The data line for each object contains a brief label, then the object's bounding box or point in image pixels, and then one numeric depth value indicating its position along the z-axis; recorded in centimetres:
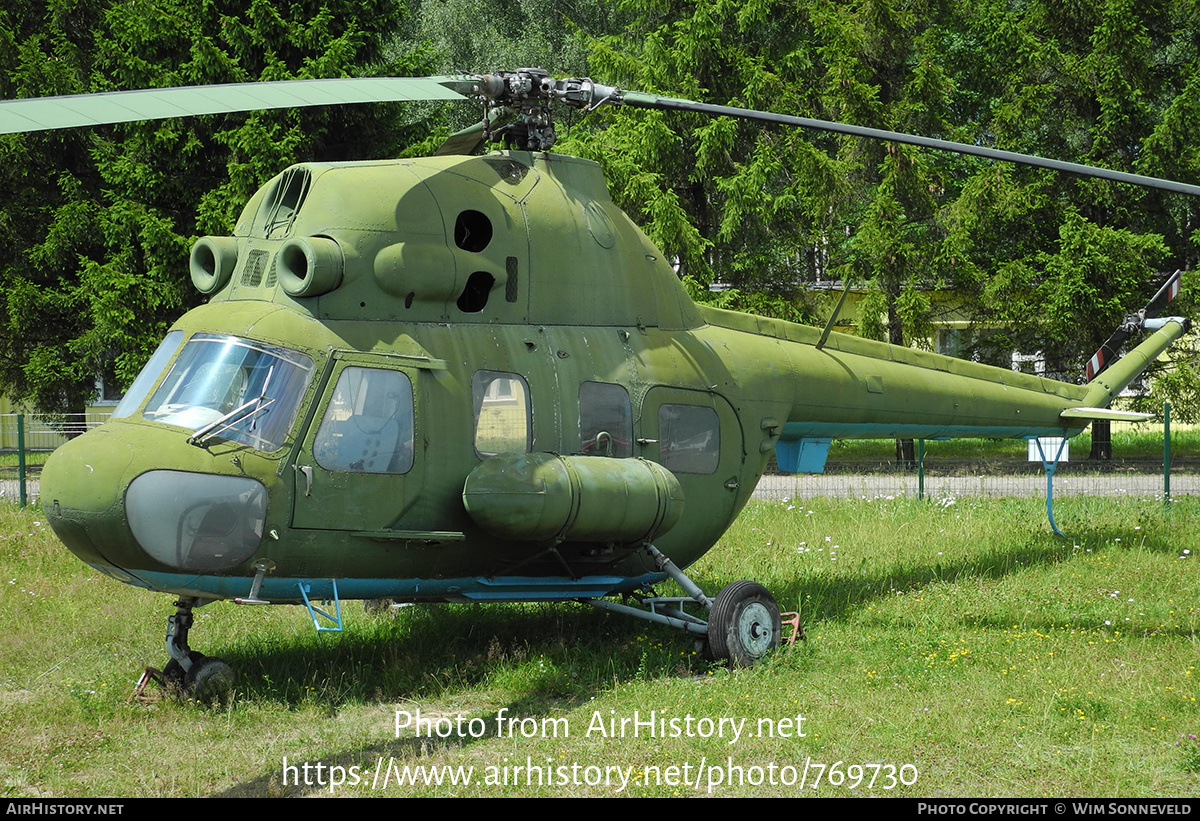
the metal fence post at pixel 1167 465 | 1706
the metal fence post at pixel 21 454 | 1675
